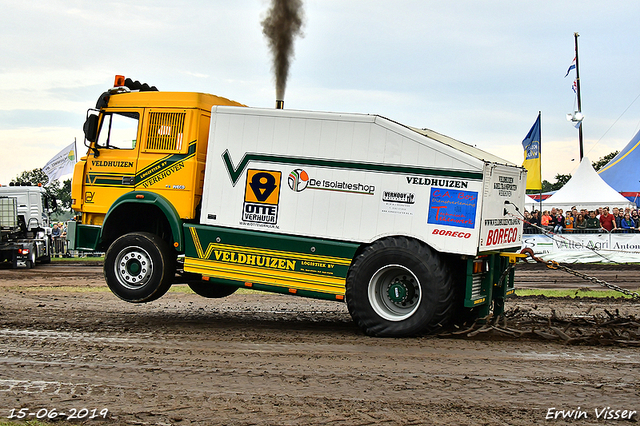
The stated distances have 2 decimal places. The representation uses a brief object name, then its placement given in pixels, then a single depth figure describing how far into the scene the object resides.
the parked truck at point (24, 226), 21.97
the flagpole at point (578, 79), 33.22
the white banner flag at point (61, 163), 30.22
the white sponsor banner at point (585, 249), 21.38
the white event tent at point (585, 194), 26.00
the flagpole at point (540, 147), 22.52
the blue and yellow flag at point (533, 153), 22.19
